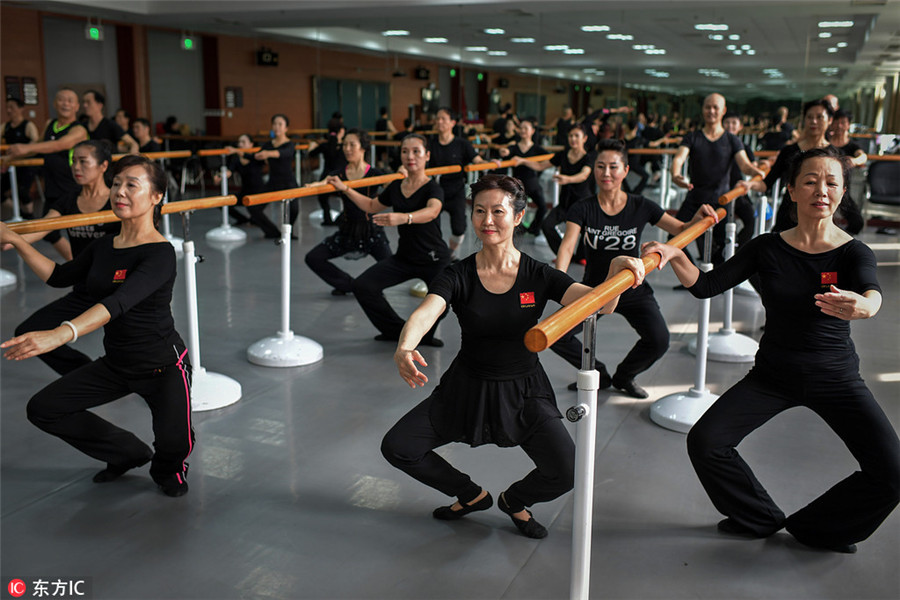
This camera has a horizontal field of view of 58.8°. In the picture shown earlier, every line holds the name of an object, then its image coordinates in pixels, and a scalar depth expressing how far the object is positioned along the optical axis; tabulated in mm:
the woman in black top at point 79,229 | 3949
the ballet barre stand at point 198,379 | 4031
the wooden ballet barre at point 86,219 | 3145
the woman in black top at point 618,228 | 4016
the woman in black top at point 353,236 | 5758
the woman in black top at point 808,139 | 4945
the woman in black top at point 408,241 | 5074
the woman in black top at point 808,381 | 2555
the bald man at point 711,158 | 5828
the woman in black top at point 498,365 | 2586
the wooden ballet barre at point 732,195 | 3920
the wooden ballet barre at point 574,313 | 1772
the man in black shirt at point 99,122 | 6953
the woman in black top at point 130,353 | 2969
